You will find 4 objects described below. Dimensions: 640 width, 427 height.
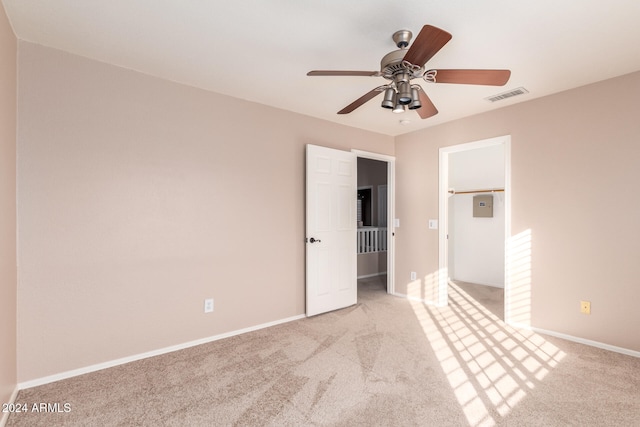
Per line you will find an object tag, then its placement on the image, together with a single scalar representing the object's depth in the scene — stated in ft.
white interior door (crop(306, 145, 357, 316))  12.34
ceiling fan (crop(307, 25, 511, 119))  5.59
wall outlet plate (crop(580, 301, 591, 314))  9.76
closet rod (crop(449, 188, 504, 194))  16.48
